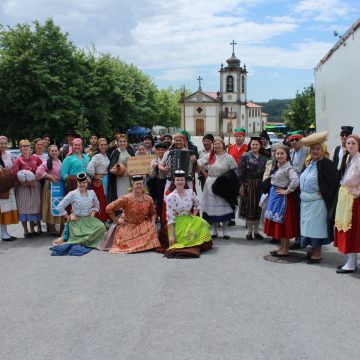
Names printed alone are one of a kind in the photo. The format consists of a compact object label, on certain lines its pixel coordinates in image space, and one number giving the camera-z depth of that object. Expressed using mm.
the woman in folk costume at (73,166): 8609
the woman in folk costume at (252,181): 8289
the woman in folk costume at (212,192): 8477
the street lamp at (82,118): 28906
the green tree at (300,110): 52975
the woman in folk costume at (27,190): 8625
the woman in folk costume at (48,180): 8656
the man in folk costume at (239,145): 10086
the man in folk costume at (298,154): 7836
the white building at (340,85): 9203
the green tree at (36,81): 28062
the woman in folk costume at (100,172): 9016
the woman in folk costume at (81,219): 7867
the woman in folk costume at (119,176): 9164
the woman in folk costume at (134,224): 7629
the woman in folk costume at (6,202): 8500
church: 88250
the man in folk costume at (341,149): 7127
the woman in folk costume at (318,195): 6586
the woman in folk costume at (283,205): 7094
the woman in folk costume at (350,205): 6133
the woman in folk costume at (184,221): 7391
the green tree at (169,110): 75069
